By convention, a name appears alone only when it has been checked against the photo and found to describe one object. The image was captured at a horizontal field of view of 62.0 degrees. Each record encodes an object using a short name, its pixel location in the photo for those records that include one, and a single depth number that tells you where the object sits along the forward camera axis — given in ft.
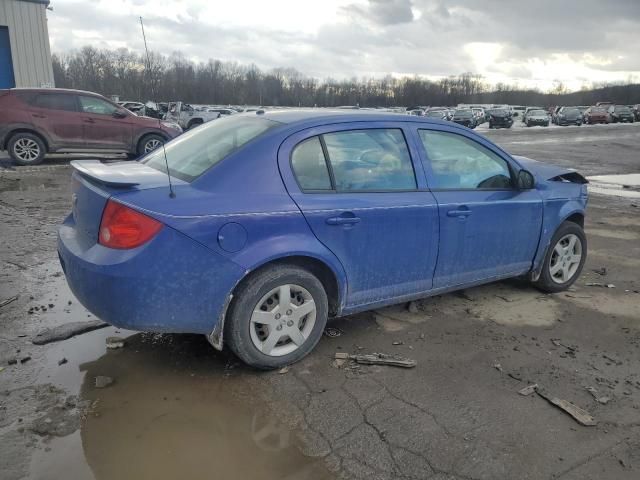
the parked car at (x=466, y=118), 126.11
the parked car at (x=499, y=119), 132.77
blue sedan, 9.73
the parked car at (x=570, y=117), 152.35
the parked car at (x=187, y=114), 92.82
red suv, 37.70
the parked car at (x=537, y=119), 143.84
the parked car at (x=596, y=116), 160.45
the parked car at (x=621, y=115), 170.30
